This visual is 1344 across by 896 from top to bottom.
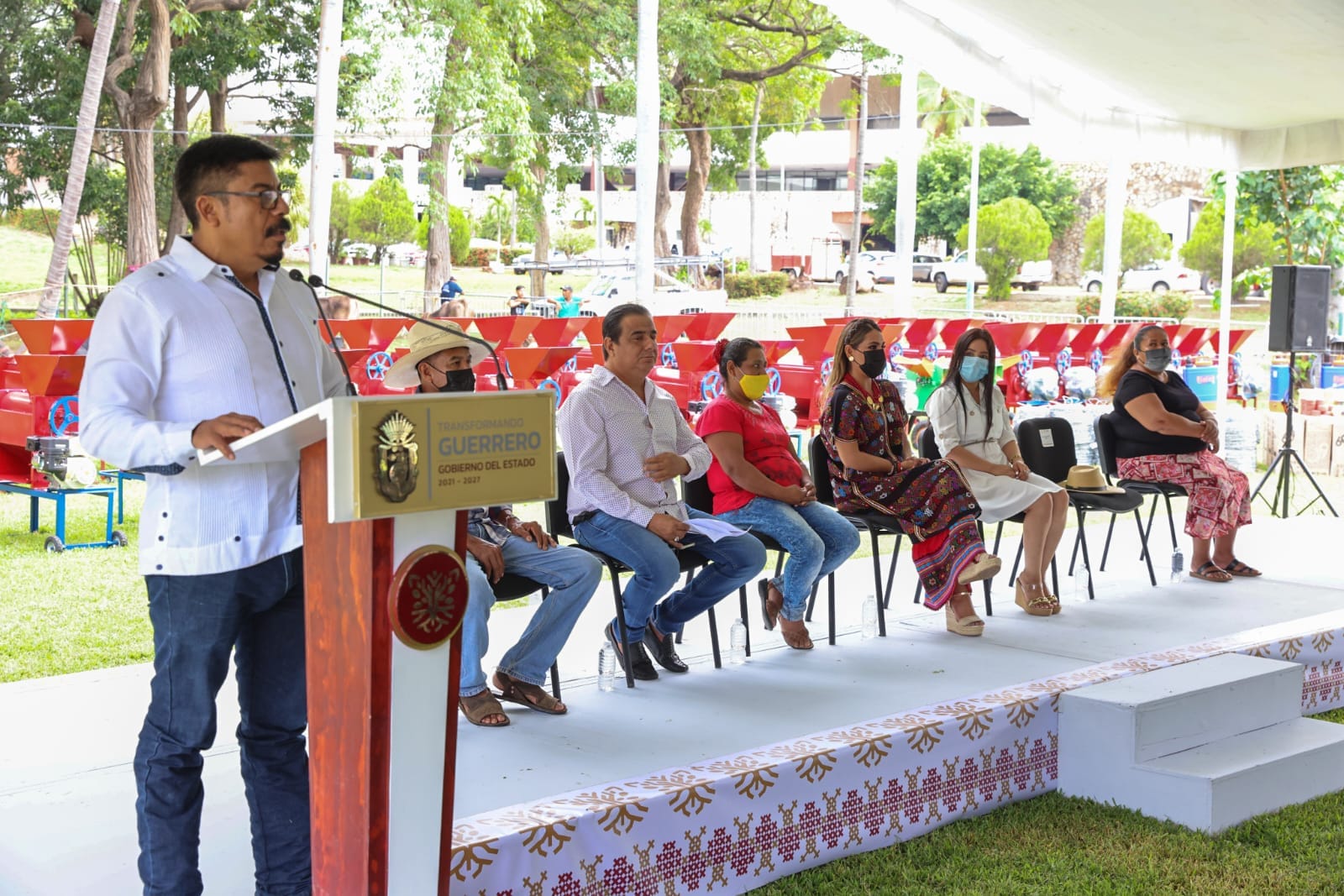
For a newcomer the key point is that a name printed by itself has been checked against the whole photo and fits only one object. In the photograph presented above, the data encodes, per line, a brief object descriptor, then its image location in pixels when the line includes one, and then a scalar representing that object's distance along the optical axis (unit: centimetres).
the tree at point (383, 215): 3139
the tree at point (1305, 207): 1201
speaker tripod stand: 786
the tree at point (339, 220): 3167
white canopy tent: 519
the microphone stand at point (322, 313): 230
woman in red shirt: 441
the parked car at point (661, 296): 2234
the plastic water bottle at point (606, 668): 395
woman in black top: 580
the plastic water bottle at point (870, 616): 477
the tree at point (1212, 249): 3219
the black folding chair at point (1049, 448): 583
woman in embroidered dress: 478
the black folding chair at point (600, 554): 398
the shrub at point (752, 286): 3544
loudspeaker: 821
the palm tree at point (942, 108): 3669
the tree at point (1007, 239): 3528
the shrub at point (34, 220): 2070
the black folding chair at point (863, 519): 475
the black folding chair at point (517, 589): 367
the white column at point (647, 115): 1004
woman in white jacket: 520
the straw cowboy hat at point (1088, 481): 556
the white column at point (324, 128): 1066
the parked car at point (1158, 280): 3438
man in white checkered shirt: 396
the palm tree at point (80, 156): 1202
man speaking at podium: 219
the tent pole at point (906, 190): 1358
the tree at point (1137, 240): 3647
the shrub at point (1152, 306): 3000
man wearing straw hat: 350
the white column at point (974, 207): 1998
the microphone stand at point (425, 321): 216
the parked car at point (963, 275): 3712
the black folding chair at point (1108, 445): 602
